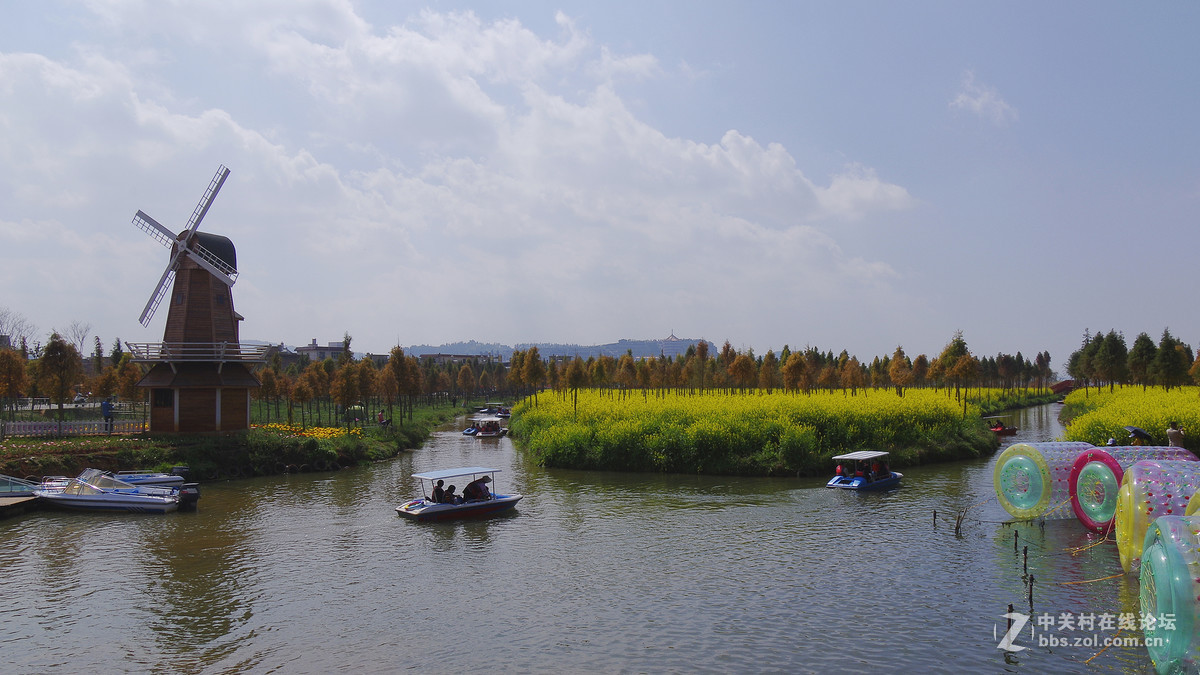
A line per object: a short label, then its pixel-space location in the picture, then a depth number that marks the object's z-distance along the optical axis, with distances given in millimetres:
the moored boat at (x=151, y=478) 28703
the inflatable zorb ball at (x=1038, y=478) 21188
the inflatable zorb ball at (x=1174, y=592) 9492
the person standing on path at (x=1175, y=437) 23422
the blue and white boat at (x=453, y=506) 25062
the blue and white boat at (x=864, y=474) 28062
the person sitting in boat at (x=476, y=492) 26095
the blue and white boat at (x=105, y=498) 26516
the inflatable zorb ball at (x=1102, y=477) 19484
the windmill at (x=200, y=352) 36844
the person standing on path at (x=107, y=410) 41219
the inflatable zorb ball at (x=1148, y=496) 14133
